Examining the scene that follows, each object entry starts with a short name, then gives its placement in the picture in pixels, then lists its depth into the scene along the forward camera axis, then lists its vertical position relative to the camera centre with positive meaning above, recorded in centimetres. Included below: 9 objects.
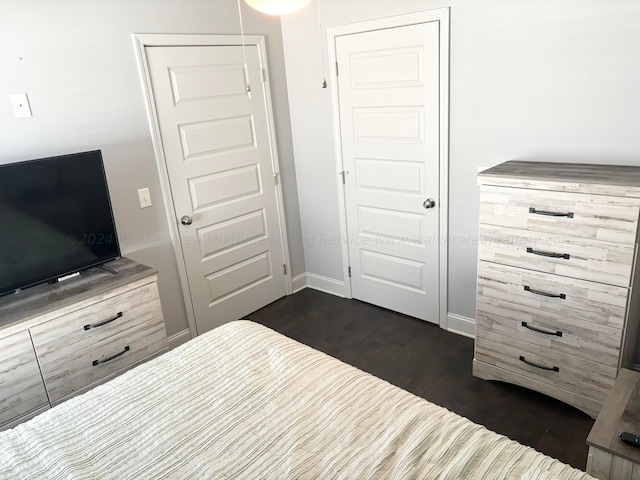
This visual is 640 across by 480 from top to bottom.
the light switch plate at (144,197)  303 -49
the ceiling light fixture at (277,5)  158 +32
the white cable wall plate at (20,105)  246 +11
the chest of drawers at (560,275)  214 -90
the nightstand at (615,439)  154 -115
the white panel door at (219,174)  315 -44
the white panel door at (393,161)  305 -43
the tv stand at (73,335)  219 -102
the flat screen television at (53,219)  233 -48
